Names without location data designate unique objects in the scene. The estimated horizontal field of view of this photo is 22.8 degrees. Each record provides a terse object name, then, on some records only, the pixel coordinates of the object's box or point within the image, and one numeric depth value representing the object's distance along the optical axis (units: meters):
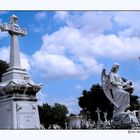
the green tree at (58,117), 26.08
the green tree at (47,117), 24.13
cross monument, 12.55
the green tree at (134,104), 16.54
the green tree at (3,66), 21.53
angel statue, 10.54
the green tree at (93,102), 23.81
